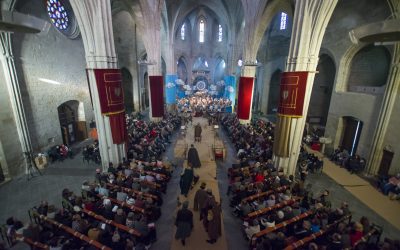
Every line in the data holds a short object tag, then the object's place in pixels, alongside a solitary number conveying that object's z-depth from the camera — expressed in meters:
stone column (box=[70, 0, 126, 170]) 8.77
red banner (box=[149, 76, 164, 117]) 17.92
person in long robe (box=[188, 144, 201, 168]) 10.13
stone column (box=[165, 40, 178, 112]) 25.01
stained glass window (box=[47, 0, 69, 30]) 12.63
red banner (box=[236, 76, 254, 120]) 16.89
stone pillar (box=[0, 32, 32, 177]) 9.42
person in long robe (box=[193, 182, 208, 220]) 6.68
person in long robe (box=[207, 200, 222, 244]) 5.93
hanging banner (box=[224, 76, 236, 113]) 24.73
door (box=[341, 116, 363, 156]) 13.04
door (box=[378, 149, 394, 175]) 10.27
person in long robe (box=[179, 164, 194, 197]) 7.89
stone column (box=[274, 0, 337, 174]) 8.27
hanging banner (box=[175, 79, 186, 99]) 31.88
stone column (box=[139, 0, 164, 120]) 15.79
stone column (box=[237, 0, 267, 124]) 15.11
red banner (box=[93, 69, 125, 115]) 9.22
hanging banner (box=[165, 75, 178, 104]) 24.89
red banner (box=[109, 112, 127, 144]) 10.00
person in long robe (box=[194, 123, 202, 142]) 14.10
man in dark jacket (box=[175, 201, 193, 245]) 5.73
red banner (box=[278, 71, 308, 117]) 8.80
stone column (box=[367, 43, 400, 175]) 9.77
